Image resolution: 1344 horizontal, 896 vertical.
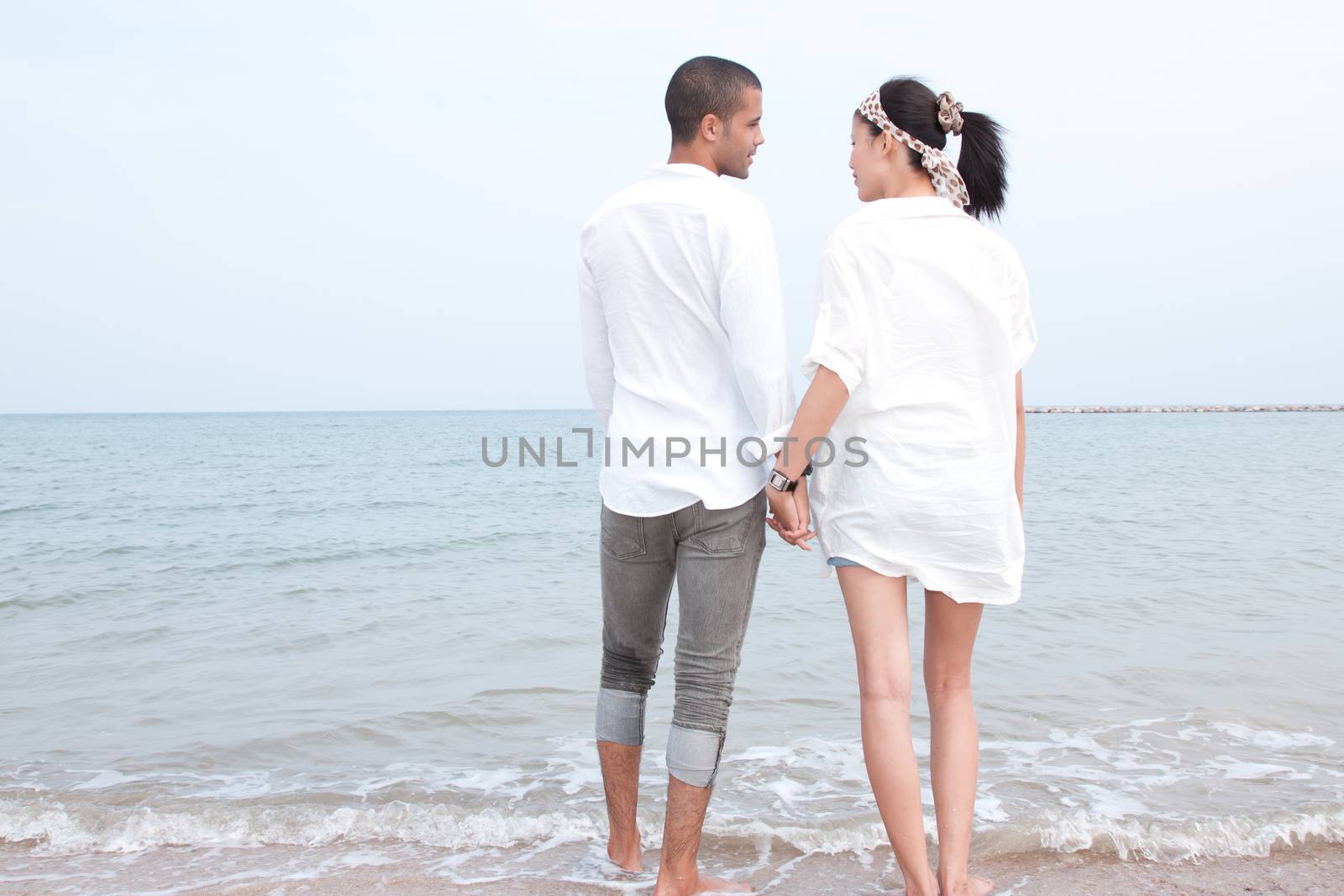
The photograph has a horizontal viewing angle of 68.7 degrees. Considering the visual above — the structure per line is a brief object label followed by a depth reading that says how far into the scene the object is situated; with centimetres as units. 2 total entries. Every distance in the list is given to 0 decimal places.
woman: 195
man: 200
